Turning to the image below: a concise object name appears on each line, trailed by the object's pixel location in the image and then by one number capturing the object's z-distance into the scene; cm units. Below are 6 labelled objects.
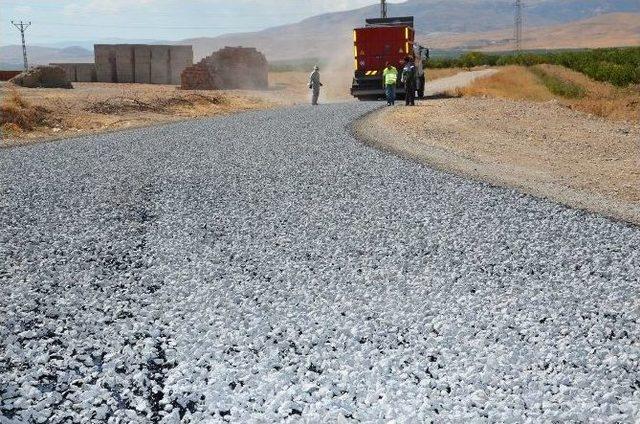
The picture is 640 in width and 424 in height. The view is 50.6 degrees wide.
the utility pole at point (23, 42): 8814
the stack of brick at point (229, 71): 4272
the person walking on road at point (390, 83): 2614
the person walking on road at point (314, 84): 3089
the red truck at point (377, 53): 3083
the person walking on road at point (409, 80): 2516
